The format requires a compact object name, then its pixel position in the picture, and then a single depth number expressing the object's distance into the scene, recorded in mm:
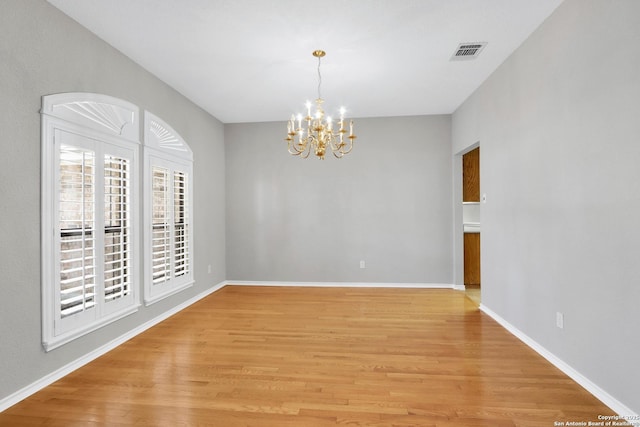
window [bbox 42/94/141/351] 2613
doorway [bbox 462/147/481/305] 5848
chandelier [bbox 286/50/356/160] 3396
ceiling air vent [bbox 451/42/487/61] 3328
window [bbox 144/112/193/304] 3916
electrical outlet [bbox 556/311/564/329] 2764
